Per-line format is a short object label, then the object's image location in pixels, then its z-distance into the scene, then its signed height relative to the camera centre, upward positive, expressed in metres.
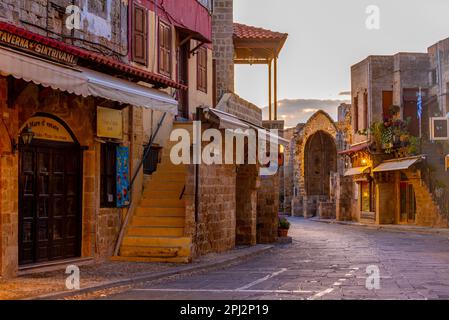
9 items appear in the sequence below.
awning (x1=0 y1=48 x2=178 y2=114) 11.83 +2.05
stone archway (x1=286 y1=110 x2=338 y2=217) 62.91 +2.90
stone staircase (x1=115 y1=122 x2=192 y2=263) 17.39 -0.62
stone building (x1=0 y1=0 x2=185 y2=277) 13.54 +1.45
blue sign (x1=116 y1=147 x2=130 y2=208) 18.31 +0.50
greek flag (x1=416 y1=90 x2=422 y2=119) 41.86 +4.86
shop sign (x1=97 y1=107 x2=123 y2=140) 17.36 +1.72
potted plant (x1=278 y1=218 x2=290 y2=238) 26.05 -1.08
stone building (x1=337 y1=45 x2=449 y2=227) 38.78 +2.80
